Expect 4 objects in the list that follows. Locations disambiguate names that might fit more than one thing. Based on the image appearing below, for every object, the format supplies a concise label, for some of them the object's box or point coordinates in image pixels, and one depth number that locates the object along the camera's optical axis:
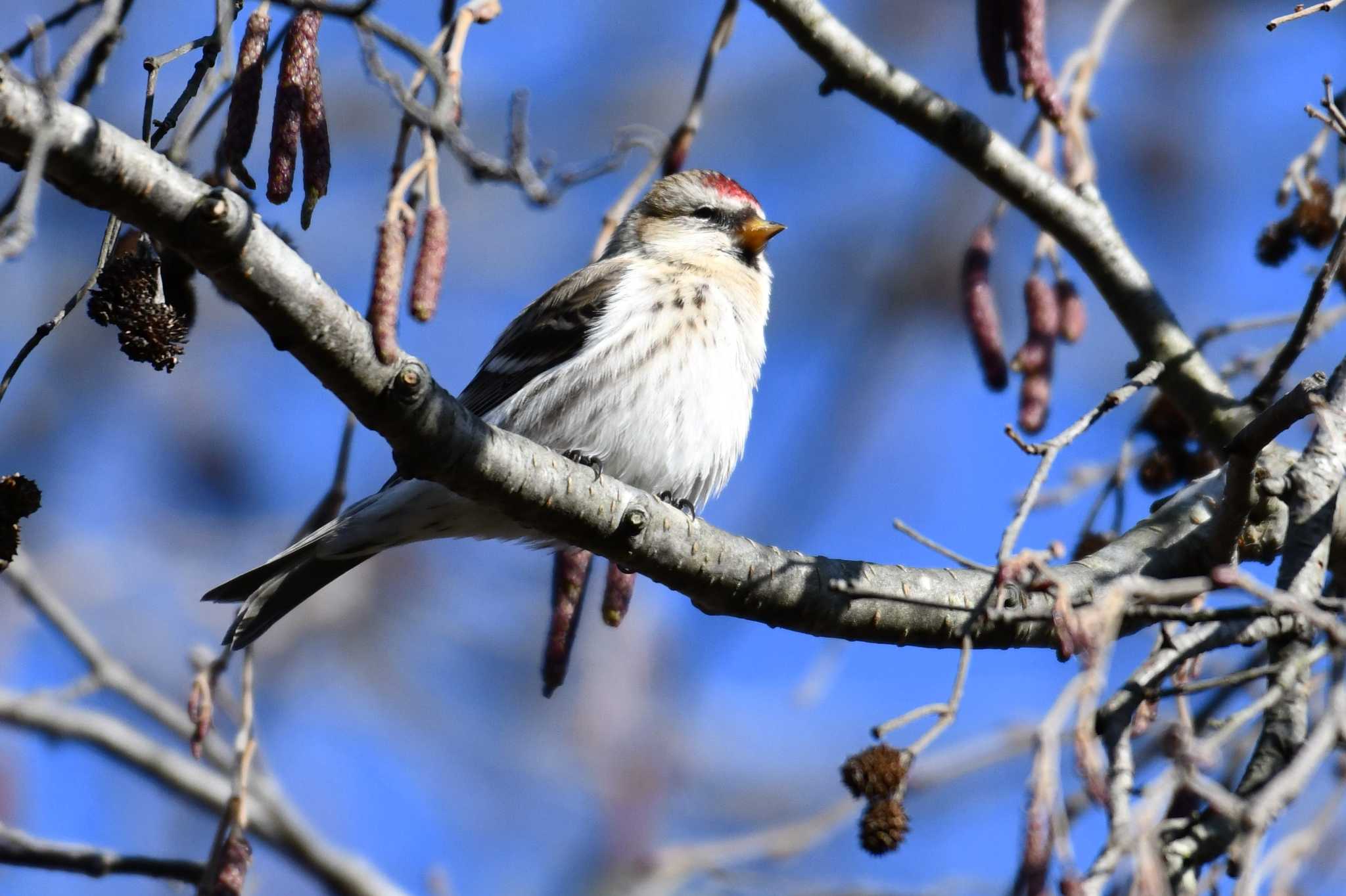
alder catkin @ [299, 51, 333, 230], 5.00
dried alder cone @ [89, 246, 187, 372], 4.48
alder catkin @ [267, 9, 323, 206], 4.99
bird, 7.75
